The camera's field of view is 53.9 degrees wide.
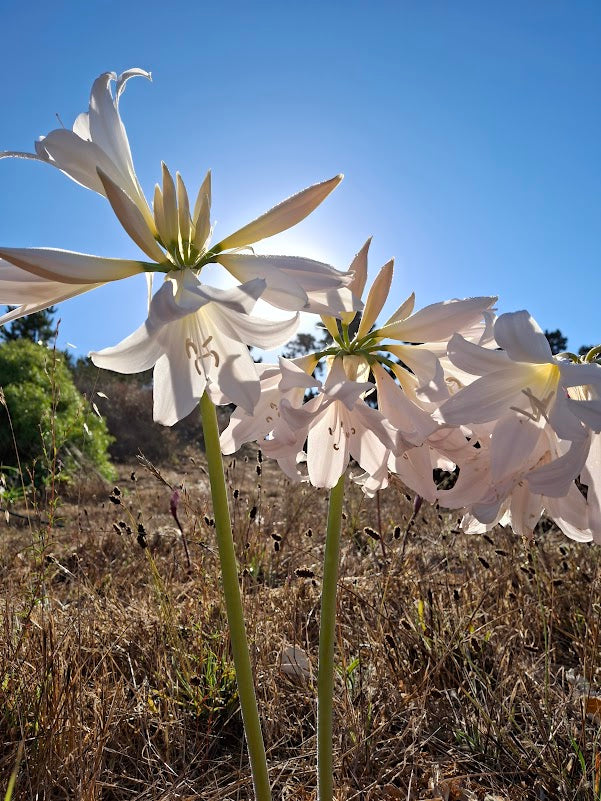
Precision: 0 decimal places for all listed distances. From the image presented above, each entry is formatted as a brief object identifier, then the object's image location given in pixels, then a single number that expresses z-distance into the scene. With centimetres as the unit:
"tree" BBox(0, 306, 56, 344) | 2255
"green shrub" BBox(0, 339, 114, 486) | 838
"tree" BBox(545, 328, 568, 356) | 2340
